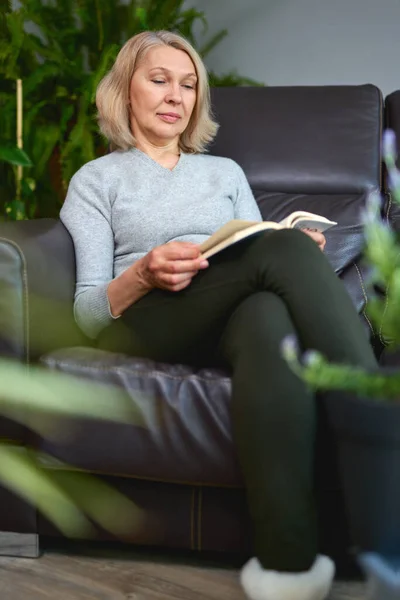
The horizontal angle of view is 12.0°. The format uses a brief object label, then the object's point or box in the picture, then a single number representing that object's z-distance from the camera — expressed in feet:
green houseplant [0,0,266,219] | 13.72
